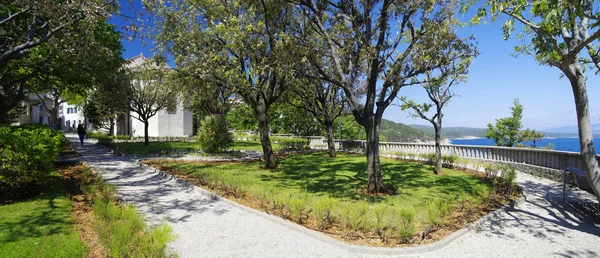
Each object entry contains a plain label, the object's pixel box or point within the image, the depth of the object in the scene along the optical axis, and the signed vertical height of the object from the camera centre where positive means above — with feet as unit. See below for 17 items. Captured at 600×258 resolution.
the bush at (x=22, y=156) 21.03 -1.71
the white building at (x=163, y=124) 116.47 +3.32
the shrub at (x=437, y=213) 17.01 -5.00
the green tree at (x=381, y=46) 26.71 +7.90
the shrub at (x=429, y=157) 48.21 -4.54
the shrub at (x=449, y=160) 44.52 -4.57
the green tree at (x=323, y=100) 62.03 +7.00
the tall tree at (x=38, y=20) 24.57 +10.56
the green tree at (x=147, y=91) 77.66 +11.07
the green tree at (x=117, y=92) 73.46 +10.10
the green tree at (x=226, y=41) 36.90 +12.02
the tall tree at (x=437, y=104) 38.04 +3.53
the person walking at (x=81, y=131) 81.46 +0.53
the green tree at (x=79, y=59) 30.45 +9.23
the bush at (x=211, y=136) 59.26 -0.79
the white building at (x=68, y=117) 213.17 +12.11
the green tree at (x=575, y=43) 16.51 +4.91
